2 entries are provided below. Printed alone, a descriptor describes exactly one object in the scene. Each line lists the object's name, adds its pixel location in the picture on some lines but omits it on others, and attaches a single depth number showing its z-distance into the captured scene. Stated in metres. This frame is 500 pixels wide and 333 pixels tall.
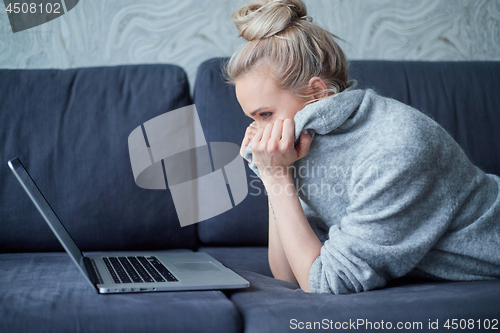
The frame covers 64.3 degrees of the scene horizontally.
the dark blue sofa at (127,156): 0.81
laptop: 0.66
